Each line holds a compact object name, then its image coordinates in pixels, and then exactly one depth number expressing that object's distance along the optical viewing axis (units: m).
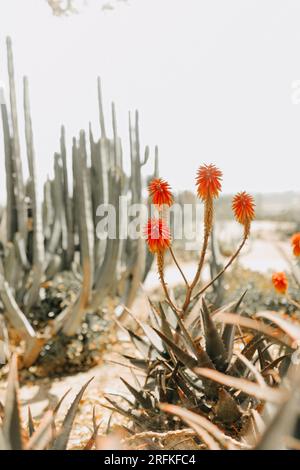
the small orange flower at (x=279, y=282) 2.06
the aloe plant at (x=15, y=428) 0.92
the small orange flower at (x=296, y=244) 1.80
